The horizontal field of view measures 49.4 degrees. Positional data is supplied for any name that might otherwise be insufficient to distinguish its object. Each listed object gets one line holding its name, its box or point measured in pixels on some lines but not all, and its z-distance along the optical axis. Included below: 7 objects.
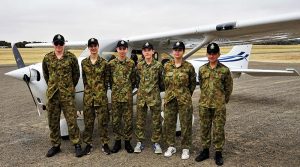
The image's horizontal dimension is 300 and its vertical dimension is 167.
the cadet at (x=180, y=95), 4.68
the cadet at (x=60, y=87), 4.72
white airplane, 4.98
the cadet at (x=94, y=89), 4.82
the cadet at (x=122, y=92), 4.89
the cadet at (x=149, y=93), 4.85
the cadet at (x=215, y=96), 4.48
